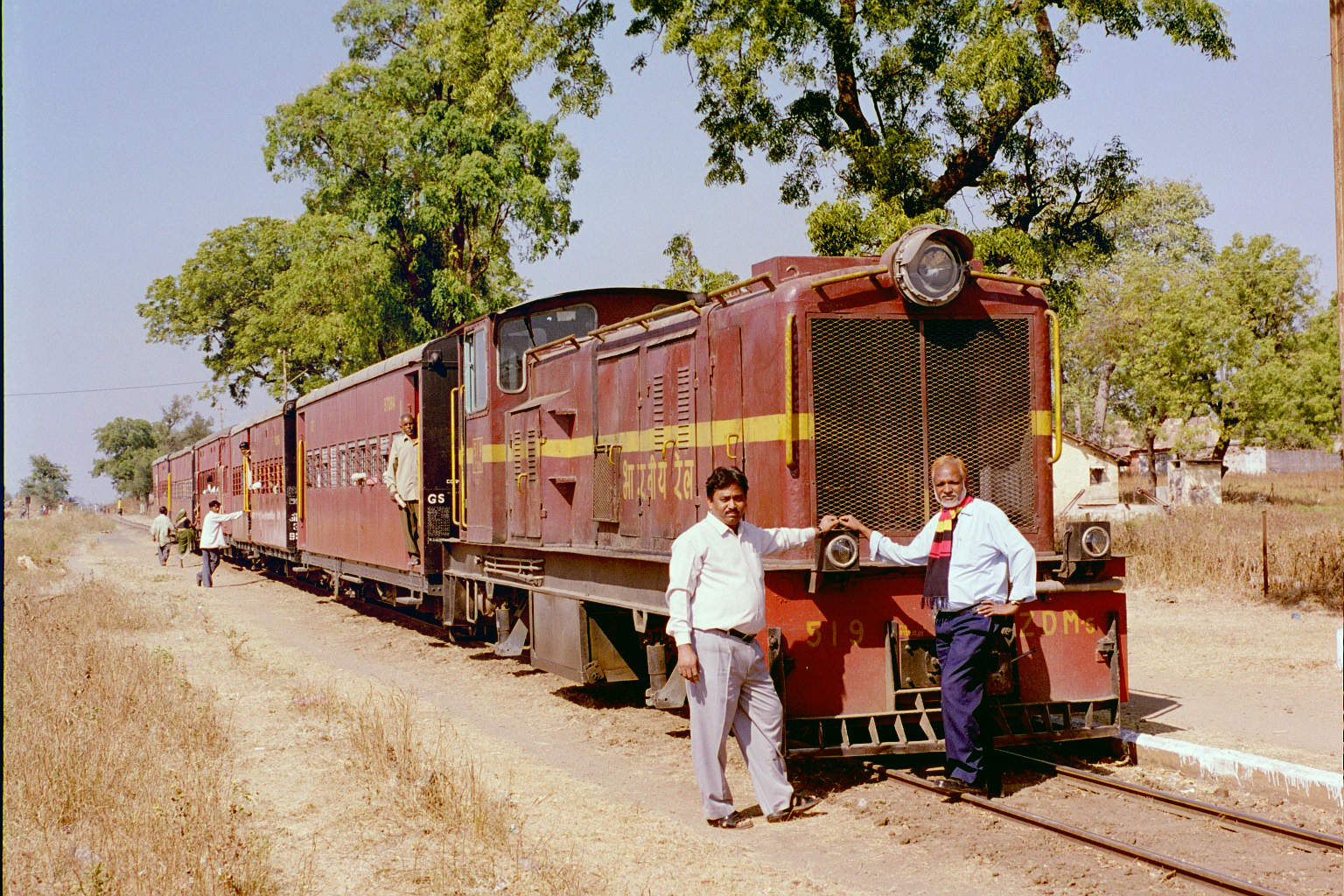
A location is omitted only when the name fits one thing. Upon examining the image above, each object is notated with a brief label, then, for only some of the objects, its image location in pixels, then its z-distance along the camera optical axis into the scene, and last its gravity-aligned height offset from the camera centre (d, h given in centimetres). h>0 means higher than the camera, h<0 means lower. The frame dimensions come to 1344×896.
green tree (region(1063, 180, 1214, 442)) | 4084 +697
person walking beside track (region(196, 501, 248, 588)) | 2227 -101
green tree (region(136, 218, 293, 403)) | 4747 +772
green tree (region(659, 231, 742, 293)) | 2164 +402
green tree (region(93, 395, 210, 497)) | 10244 +391
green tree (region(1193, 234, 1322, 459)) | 3238 +363
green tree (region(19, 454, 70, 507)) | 11642 +66
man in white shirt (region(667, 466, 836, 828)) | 629 -87
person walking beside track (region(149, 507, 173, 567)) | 2927 -113
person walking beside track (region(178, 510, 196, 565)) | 2903 -117
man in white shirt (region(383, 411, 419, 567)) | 1355 +7
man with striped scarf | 653 -68
